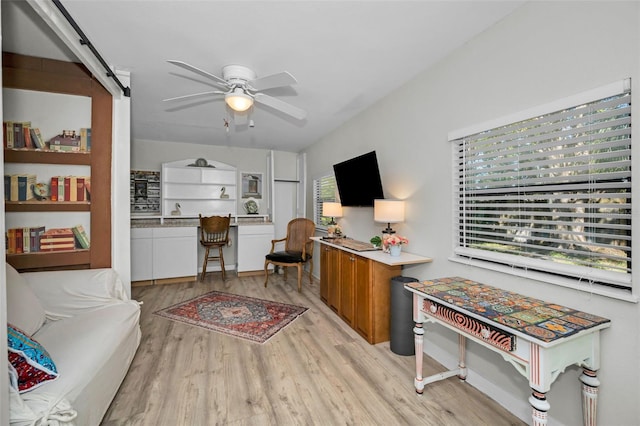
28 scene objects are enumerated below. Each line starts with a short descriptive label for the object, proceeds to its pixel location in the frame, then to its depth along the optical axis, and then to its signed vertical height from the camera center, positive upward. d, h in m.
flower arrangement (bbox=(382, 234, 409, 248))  2.62 -0.28
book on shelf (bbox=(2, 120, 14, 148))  2.18 +0.63
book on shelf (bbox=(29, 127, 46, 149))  2.29 +0.63
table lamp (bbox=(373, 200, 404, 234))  2.76 +0.01
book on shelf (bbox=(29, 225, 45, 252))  2.30 -0.19
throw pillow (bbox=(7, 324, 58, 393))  1.25 -0.71
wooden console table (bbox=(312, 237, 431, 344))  2.68 -0.79
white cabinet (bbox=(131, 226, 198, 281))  4.50 -0.68
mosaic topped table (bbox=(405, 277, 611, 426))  1.25 -0.62
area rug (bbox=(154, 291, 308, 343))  2.98 -1.26
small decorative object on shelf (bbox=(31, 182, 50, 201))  2.31 +0.19
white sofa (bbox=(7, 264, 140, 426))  1.24 -0.79
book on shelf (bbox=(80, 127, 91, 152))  2.45 +0.66
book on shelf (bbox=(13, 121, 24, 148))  2.23 +0.63
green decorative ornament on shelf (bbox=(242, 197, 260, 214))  5.77 +0.14
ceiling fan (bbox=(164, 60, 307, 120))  2.43 +1.09
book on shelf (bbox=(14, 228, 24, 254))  2.25 -0.23
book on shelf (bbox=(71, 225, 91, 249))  2.44 -0.21
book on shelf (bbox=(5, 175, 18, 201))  2.22 +0.21
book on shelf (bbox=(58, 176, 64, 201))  2.38 +0.22
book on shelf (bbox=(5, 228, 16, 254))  2.21 -0.22
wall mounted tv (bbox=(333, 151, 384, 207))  3.10 +0.39
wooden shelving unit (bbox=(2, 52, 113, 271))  2.27 +0.49
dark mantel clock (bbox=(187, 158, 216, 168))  5.36 +0.98
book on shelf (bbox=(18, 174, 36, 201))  2.25 +0.23
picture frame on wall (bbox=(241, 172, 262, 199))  5.79 +0.59
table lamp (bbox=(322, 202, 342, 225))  4.09 +0.04
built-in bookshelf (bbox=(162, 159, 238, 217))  5.21 +0.47
